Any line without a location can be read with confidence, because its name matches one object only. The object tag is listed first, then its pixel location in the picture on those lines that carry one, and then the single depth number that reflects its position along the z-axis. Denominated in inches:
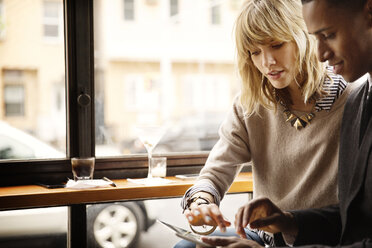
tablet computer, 51.7
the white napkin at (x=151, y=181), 92.0
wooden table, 80.1
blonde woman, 68.6
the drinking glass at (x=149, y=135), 96.0
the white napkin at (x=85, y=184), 85.4
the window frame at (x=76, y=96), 96.7
